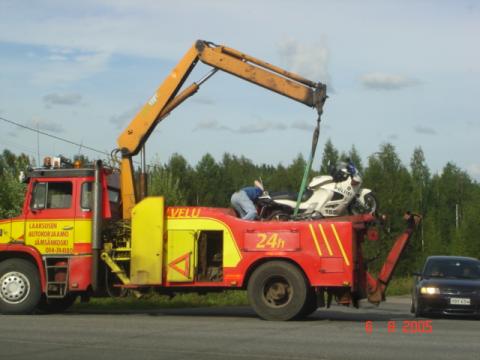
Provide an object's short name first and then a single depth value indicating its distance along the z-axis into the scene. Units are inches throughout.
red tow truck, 598.5
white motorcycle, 634.2
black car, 705.6
